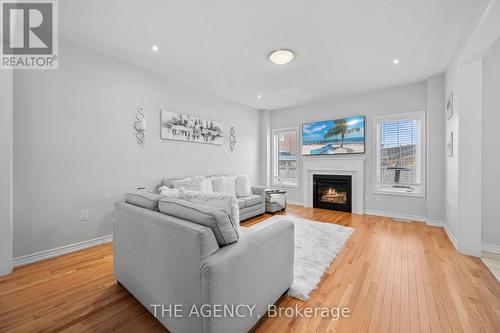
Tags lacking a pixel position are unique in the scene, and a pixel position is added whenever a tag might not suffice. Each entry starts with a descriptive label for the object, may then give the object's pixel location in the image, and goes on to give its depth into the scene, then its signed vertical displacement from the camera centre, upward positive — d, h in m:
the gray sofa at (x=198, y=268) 1.15 -0.69
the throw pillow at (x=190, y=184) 3.57 -0.34
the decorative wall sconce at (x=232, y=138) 5.17 +0.71
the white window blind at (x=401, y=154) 4.19 +0.26
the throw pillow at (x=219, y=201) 1.63 -0.31
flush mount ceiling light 2.88 +1.60
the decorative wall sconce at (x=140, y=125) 3.36 +0.66
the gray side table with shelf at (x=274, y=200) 4.68 -0.82
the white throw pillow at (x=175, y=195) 1.88 -0.29
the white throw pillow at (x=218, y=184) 4.13 -0.39
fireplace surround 4.69 -0.15
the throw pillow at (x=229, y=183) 4.31 -0.39
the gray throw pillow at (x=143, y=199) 1.72 -0.31
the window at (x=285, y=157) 5.93 +0.25
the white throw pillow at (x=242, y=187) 4.48 -0.49
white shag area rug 1.96 -1.14
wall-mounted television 4.74 +0.73
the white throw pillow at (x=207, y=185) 3.76 -0.38
